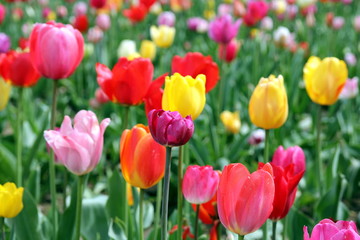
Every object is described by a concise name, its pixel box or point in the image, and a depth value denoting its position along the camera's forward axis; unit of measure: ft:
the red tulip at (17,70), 5.71
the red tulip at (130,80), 5.05
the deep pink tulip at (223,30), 8.58
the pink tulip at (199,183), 4.61
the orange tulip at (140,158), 4.56
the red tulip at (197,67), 5.23
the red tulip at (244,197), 4.22
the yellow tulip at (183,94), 4.60
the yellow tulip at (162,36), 9.29
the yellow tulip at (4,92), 5.80
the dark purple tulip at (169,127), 4.29
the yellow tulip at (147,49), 9.25
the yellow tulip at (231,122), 7.73
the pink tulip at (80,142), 4.53
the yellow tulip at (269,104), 4.97
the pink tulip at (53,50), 5.15
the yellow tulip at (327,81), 5.48
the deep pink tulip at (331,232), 3.97
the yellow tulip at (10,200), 4.74
